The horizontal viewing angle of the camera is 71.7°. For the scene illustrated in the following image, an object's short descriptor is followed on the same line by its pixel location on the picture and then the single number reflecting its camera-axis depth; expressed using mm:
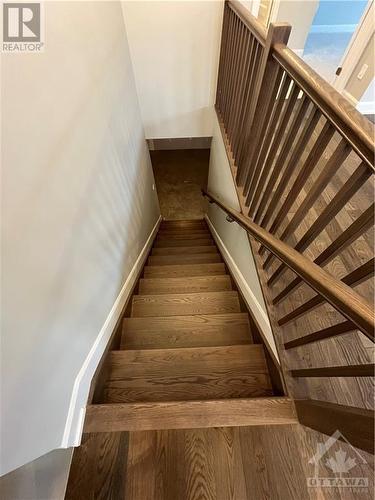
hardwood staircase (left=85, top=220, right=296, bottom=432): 1182
